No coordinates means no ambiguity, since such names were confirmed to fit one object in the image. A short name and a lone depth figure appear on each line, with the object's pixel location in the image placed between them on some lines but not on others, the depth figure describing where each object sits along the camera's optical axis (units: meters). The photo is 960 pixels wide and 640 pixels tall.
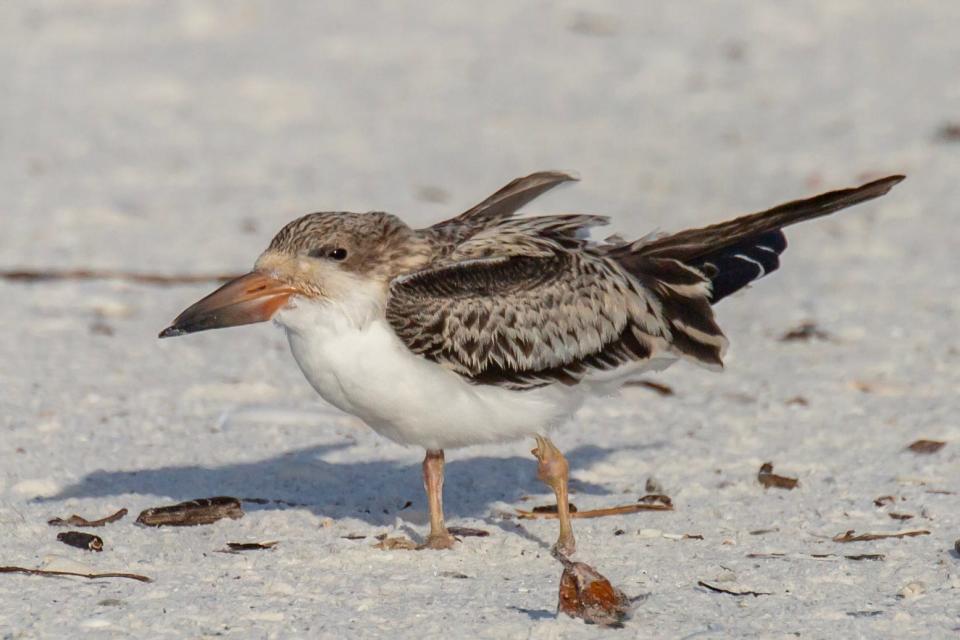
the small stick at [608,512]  12.91
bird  11.27
